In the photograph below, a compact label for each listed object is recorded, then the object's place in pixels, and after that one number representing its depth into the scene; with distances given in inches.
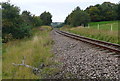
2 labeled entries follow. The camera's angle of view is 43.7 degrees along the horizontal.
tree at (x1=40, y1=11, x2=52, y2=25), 3150.8
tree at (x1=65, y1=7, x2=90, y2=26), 2007.9
